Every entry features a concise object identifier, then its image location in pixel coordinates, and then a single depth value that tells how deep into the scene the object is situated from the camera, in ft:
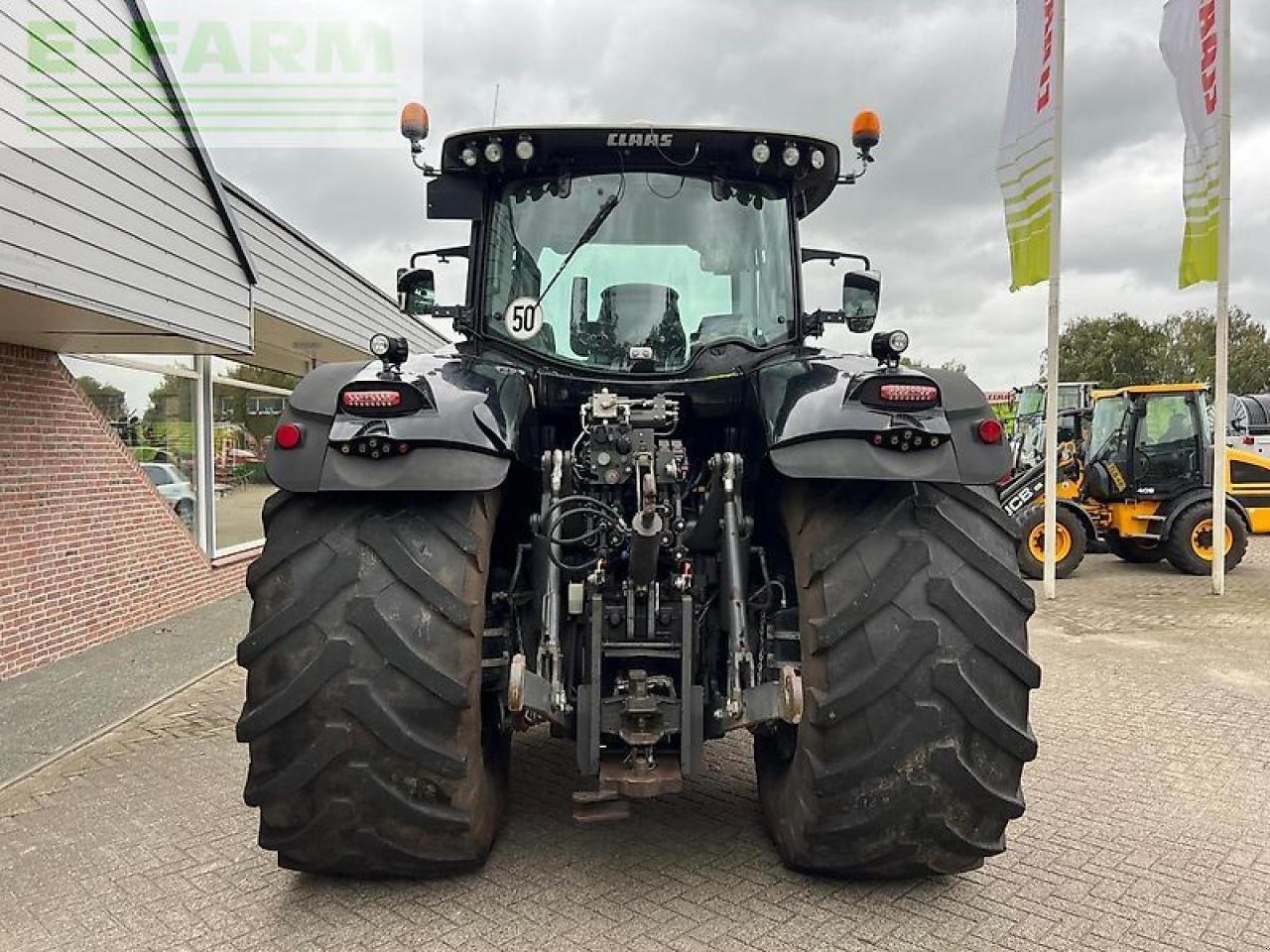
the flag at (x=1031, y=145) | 33.09
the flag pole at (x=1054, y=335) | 32.65
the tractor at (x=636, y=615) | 9.02
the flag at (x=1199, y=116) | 32.99
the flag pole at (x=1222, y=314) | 32.55
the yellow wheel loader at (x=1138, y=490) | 38.45
